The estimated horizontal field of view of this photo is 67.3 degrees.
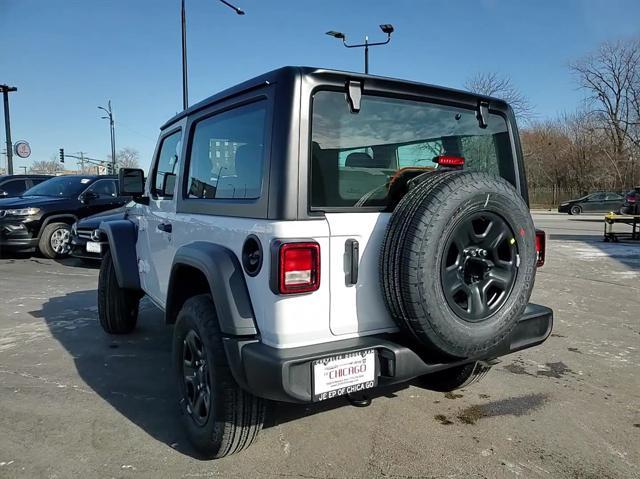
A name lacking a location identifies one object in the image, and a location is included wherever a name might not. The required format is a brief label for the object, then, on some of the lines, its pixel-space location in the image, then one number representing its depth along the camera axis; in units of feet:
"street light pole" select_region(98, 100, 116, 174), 112.06
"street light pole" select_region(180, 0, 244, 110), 46.34
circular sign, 74.54
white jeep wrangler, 7.08
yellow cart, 40.17
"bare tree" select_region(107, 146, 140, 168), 211.18
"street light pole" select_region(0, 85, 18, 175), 69.21
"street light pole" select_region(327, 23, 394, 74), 45.89
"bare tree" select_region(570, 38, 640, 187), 121.39
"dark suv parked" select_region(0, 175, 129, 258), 30.99
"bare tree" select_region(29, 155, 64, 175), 284.37
